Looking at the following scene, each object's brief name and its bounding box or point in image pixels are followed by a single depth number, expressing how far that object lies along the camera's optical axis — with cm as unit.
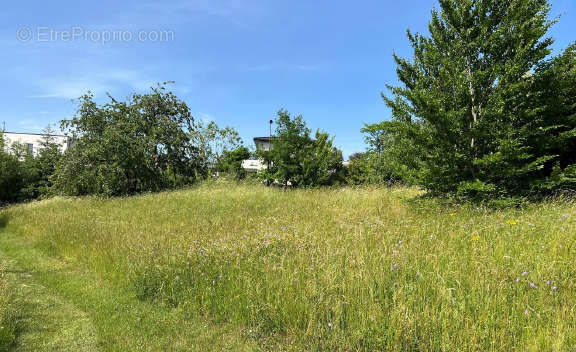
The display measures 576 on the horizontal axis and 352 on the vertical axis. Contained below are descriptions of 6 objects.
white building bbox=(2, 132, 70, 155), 4516
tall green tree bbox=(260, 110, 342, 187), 1922
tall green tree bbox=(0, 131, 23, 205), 2061
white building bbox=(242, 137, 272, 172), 4336
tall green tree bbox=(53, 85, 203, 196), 1765
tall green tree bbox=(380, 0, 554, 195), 711
